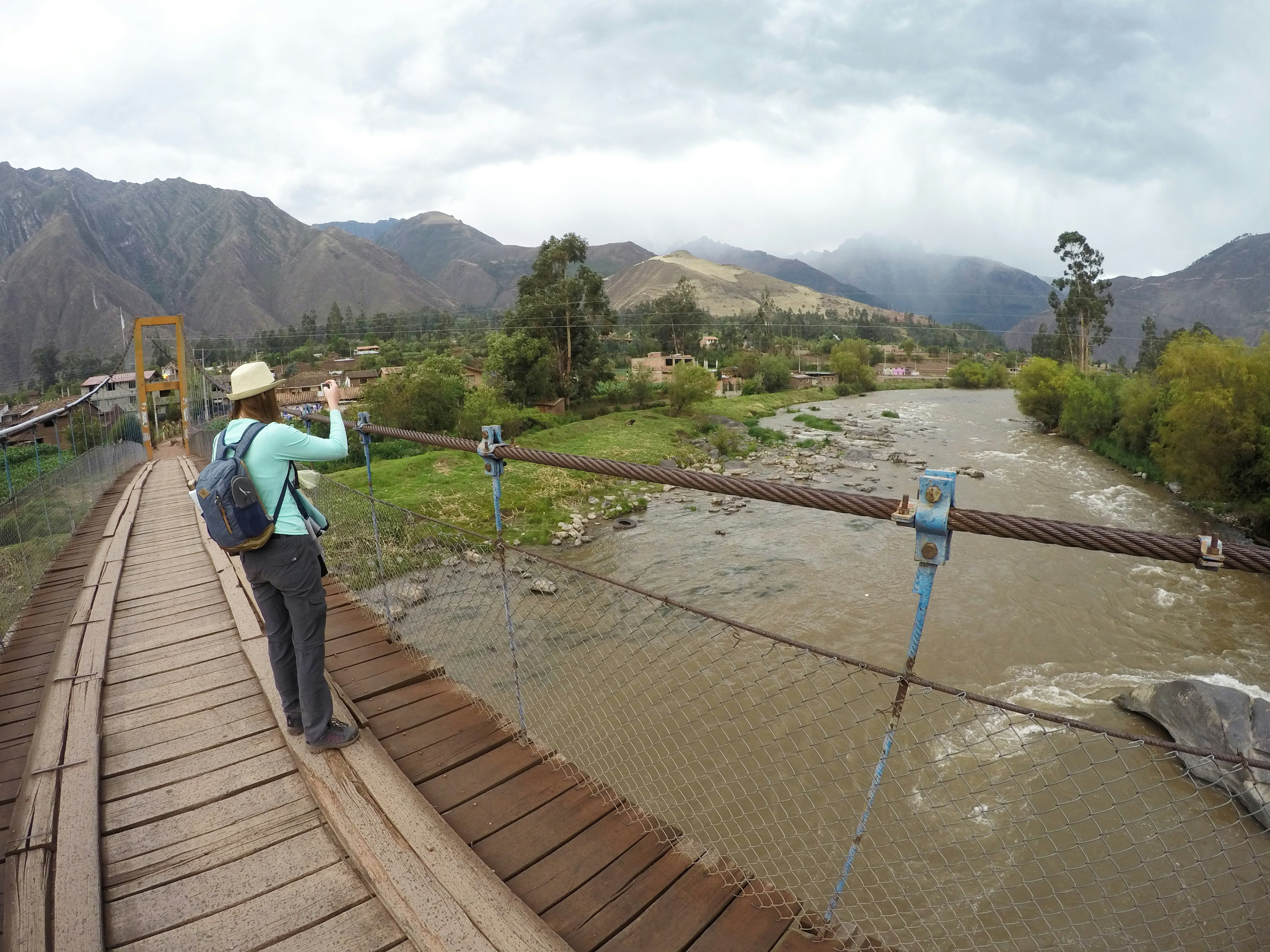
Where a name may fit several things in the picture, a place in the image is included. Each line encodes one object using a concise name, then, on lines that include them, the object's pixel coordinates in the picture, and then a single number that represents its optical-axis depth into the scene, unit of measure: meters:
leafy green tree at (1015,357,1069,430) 30.81
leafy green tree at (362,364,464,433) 24.66
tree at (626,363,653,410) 35.41
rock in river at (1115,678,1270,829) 6.91
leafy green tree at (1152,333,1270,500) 14.21
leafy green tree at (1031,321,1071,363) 42.34
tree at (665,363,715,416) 32.69
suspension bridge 1.78
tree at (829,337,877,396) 54.03
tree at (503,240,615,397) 31.00
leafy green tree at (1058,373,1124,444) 25.42
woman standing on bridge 2.37
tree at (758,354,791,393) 48.91
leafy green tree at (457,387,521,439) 24.81
